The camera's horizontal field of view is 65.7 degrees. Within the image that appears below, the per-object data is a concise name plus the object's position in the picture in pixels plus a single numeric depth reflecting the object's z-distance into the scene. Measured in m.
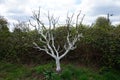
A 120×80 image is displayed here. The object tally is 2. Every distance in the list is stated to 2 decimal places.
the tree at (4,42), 5.18
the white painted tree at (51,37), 4.28
